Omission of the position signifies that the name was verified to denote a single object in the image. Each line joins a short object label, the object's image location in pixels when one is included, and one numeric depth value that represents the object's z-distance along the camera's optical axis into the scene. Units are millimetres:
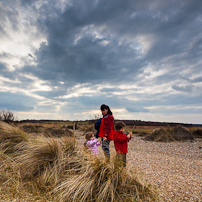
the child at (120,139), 4059
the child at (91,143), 4762
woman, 4469
